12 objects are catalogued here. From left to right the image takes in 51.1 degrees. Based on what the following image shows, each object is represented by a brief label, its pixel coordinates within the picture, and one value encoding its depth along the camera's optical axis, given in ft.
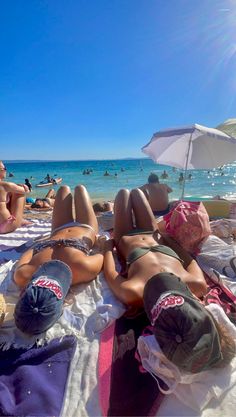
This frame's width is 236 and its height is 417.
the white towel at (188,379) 3.54
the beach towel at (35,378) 3.43
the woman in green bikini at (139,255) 5.75
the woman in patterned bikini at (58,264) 4.57
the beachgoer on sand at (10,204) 12.82
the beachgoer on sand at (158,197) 18.01
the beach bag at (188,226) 8.13
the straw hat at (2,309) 5.02
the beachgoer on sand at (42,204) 22.75
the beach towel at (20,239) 9.75
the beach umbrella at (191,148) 15.31
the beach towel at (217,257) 7.78
